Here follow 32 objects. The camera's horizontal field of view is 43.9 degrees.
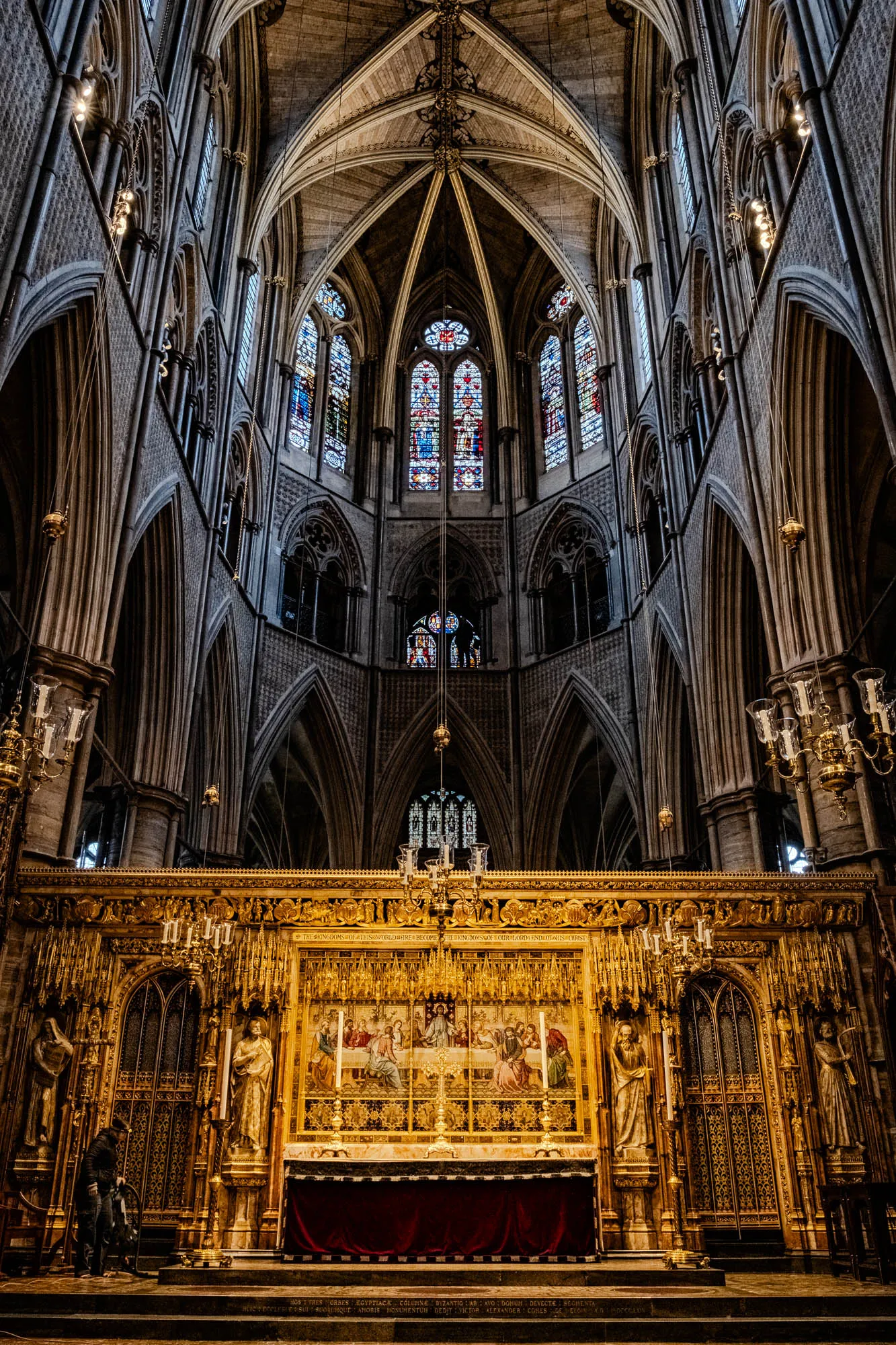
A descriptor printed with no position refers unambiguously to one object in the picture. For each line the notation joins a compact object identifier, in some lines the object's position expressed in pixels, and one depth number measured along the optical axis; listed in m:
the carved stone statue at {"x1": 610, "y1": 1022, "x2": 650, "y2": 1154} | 11.41
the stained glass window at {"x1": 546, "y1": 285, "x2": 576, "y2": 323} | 30.12
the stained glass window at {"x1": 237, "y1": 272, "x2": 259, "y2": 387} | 24.70
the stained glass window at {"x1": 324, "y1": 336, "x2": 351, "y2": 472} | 29.08
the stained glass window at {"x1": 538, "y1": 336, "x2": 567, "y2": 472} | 29.19
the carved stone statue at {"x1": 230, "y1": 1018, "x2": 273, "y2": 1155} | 11.38
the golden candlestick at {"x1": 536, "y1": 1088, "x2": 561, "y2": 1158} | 11.09
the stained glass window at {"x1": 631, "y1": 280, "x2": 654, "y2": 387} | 24.81
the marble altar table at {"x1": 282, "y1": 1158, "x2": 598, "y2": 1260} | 10.38
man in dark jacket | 10.03
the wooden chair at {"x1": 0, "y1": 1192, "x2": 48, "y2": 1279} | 10.55
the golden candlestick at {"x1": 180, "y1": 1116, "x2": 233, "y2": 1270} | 9.81
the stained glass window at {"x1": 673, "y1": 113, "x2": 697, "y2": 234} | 20.73
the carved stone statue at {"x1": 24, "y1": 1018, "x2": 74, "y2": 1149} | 11.30
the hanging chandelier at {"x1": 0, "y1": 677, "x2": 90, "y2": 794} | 9.03
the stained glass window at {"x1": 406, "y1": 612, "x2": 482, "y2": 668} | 27.94
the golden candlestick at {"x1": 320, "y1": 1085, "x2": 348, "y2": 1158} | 11.02
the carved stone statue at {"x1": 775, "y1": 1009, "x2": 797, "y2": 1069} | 11.70
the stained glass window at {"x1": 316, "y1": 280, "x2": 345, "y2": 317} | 30.02
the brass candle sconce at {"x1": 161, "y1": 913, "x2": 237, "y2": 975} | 11.09
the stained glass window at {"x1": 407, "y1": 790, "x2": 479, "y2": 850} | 27.64
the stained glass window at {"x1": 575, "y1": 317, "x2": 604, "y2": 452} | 28.03
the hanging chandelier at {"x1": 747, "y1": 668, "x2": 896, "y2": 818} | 8.84
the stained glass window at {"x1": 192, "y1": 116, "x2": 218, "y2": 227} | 20.69
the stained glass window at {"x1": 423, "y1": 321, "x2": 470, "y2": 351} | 31.58
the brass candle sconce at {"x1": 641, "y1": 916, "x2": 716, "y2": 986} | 11.20
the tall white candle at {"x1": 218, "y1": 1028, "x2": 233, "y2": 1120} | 10.64
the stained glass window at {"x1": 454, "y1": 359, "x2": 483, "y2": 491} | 29.98
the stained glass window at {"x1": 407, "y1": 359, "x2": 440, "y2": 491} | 29.98
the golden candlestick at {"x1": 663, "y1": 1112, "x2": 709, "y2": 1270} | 9.84
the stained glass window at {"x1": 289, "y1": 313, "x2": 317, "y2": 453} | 27.95
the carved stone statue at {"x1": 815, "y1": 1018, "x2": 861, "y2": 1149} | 11.30
